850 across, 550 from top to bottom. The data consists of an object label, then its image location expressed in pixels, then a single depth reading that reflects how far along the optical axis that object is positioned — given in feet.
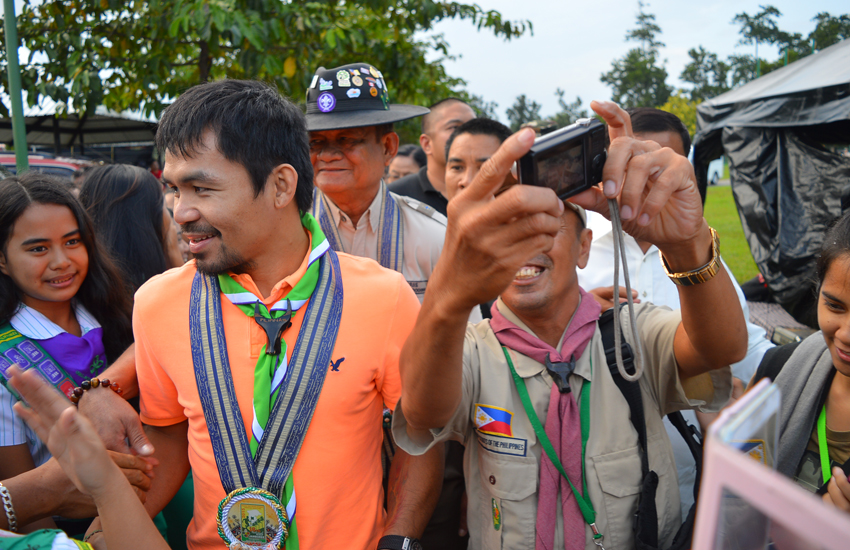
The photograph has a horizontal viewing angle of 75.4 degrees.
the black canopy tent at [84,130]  39.96
